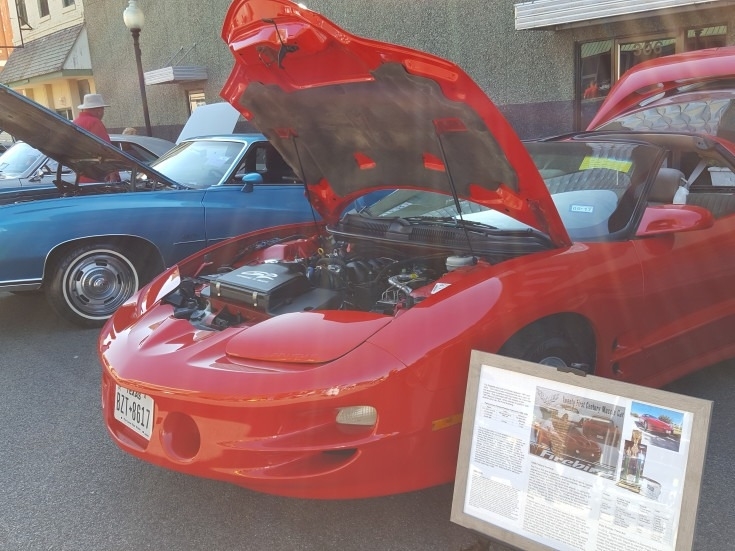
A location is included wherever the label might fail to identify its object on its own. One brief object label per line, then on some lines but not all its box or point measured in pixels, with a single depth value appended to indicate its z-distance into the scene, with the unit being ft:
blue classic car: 15.80
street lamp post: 37.50
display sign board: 5.92
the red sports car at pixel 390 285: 7.17
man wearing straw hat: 23.50
